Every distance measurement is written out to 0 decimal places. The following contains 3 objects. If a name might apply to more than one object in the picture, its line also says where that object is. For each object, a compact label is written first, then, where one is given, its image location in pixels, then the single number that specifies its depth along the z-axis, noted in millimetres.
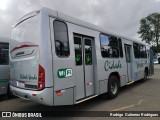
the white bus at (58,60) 3010
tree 39833
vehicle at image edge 5043
